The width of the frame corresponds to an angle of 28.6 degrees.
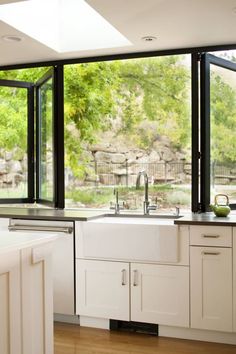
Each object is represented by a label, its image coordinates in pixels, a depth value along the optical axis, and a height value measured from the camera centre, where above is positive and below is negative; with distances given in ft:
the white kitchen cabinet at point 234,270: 11.25 -2.33
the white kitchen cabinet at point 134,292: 11.75 -3.09
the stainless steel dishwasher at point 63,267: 12.85 -2.57
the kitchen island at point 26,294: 7.49 -2.05
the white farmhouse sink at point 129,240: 11.67 -1.71
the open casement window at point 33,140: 15.44 +1.20
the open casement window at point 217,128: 13.48 +1.36
